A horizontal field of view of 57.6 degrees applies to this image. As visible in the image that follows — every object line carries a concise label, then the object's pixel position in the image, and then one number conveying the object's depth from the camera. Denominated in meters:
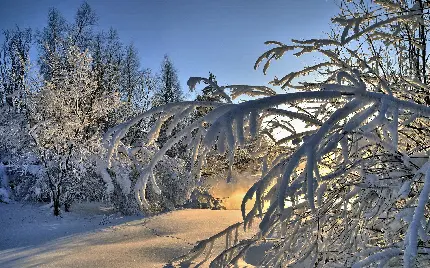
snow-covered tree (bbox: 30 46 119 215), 11.44
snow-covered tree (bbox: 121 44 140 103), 24.03
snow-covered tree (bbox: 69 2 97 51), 22.55
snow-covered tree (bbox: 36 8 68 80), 23.42
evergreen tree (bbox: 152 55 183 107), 25.89
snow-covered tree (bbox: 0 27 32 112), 24.52
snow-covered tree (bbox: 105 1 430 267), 1.12
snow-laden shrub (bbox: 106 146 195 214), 11.16
